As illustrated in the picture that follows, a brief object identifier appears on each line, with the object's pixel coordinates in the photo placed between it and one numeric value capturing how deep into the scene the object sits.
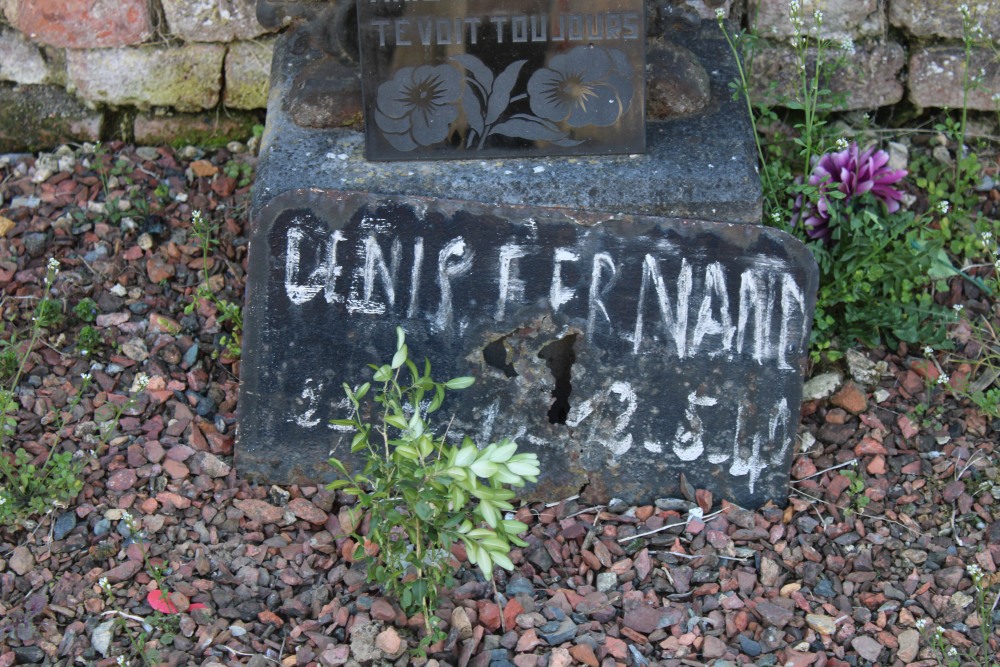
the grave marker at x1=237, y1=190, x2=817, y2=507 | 2.83
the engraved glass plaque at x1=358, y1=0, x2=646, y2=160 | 3.02
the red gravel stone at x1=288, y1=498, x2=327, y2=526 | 2.86
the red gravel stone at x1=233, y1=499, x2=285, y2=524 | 2.87
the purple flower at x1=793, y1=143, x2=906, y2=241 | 3.30
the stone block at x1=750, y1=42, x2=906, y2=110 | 3.66
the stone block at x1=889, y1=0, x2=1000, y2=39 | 3.57
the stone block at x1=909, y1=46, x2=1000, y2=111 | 3.63
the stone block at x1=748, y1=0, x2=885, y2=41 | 3.62
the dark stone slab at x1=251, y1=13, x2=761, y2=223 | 3.02
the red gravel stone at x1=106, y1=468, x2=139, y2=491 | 2.91
